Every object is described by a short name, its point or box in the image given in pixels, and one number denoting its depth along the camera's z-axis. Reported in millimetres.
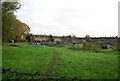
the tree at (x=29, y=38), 59750
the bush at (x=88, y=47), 26078
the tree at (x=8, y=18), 14708
